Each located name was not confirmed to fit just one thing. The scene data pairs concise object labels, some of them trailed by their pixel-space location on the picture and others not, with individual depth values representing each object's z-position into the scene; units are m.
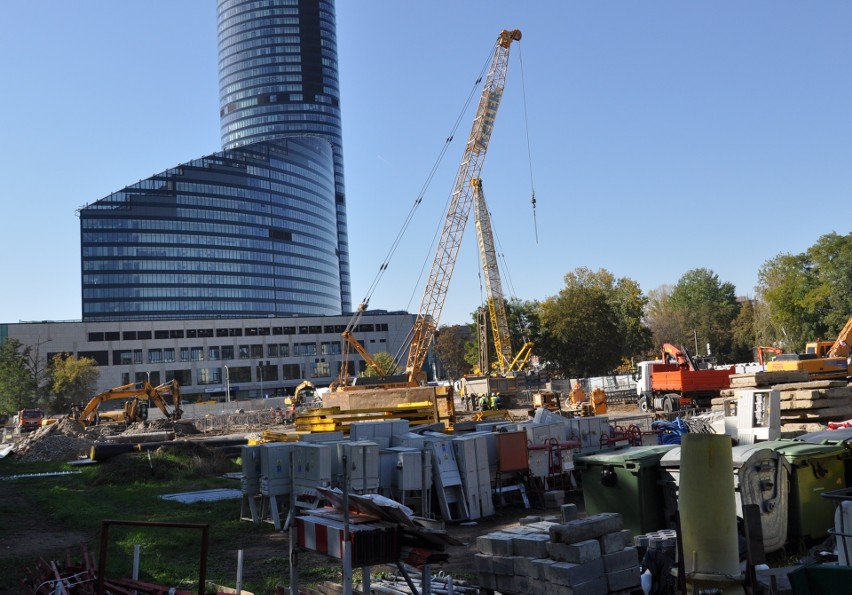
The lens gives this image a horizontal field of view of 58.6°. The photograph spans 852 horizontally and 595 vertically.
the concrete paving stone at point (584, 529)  7.00
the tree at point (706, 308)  98.06
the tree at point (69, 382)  84.62
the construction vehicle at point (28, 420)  56.16
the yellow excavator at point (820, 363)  30.80
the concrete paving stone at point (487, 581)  7.48
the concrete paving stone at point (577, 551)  6.87
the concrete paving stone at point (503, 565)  7.31
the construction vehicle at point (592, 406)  37.88
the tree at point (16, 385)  74.50
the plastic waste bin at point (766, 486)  8.98
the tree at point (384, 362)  91.69
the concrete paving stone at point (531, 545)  7.17
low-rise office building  104.81
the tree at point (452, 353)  101.31
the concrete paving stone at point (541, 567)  6.96
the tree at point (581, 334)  72.38
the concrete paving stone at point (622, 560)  7.04
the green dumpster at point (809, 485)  9.37
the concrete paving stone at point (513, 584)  7.19
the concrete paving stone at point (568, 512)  7.17
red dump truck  35.25
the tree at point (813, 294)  64.94
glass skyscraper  130.75
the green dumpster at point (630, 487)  9.89
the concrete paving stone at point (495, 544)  7.43
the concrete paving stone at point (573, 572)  6.77
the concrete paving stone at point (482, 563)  7.52
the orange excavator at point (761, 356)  39.47
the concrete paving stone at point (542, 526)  7.83
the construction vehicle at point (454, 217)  61.62
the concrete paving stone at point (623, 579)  6.98
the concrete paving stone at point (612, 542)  7.11
